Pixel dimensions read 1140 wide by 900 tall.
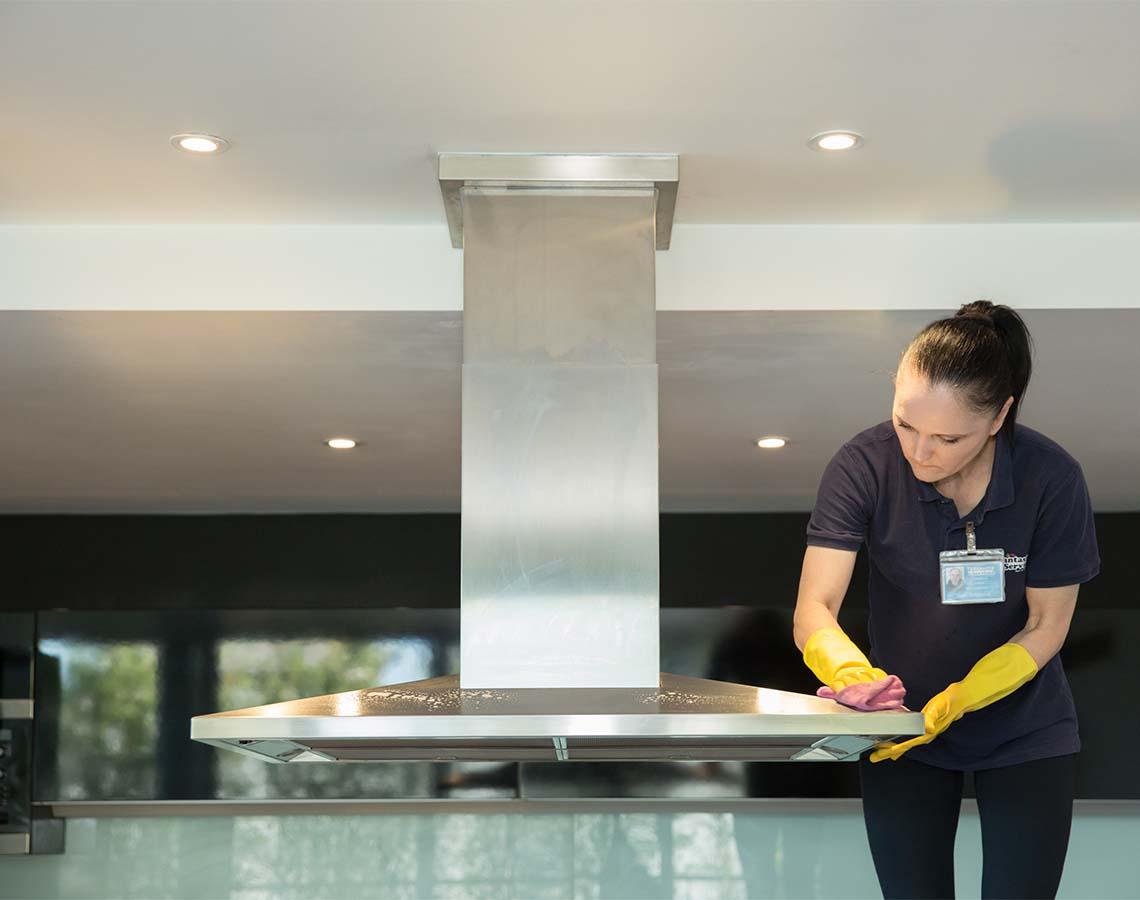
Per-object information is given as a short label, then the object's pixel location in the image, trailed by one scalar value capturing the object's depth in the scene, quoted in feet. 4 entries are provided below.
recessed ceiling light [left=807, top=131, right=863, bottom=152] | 7.58
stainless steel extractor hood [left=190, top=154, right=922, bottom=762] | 7.51
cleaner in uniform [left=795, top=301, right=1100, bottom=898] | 6.93
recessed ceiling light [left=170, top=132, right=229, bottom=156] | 7.64
